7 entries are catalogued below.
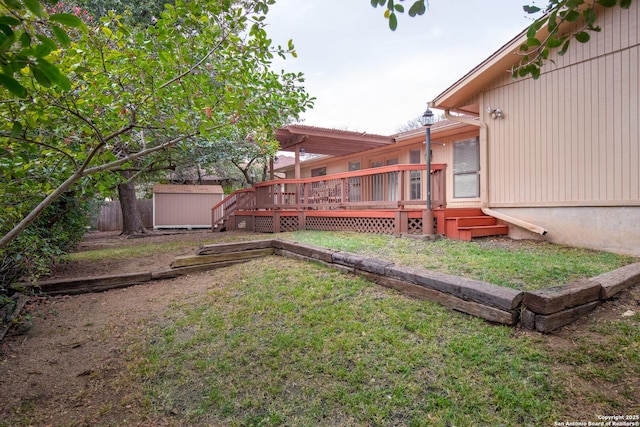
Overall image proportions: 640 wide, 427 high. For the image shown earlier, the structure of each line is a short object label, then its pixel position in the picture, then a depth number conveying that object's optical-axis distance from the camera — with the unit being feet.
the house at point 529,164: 16.57
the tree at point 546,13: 5.84
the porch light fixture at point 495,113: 22.06
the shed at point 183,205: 51.26
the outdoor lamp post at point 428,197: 20.65
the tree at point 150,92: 7.99
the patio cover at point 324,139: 31.39
